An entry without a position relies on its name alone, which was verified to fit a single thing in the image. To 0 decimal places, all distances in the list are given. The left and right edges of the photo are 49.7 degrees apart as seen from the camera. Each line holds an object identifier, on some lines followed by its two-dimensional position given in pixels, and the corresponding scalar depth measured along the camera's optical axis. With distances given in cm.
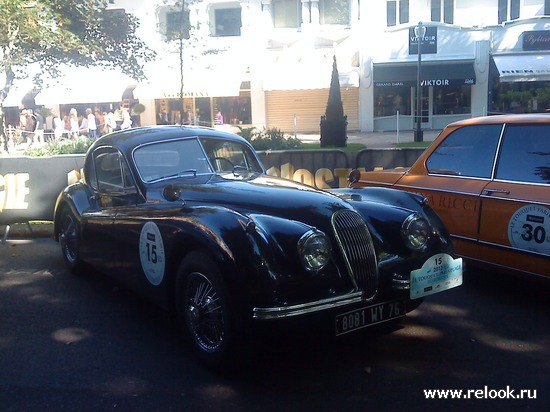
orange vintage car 505
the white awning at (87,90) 2825
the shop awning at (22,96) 3002
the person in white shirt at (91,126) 2664
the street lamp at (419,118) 2181
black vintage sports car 374
